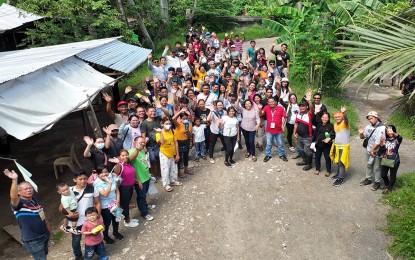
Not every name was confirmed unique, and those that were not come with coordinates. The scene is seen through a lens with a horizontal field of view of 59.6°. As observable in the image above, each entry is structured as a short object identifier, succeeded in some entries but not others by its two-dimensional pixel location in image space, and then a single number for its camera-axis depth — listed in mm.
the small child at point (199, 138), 8055
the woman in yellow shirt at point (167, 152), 6867
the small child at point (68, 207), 4928
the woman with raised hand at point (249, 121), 7998
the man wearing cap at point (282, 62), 10539
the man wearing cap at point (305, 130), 7539
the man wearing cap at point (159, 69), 10423
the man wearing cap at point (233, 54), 12695
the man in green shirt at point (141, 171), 5922
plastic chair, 8305
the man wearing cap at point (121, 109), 7363
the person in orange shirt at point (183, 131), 7398
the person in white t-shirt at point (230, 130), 7867
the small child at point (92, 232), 4953
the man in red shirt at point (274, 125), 7891
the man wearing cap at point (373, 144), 6551
